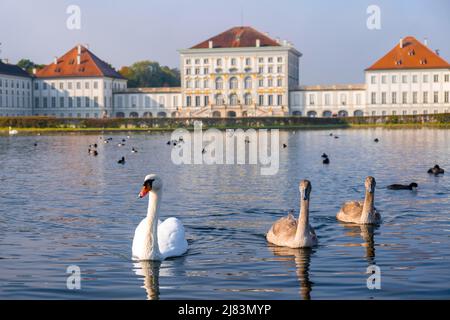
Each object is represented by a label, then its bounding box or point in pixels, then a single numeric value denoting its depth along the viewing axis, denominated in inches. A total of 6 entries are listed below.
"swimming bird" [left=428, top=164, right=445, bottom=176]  1153.4
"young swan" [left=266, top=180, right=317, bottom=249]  535.5
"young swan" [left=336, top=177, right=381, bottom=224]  634.8
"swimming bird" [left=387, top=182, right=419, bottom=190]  933.8
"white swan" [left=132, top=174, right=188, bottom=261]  484.7
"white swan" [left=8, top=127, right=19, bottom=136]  3564.0
